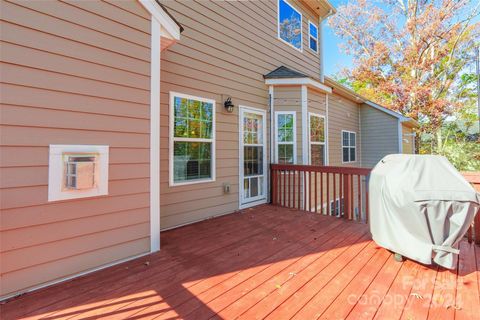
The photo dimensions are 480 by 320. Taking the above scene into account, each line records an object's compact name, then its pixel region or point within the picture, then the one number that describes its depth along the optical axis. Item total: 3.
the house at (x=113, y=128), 1.90
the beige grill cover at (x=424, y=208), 2.11
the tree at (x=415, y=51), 11.70
